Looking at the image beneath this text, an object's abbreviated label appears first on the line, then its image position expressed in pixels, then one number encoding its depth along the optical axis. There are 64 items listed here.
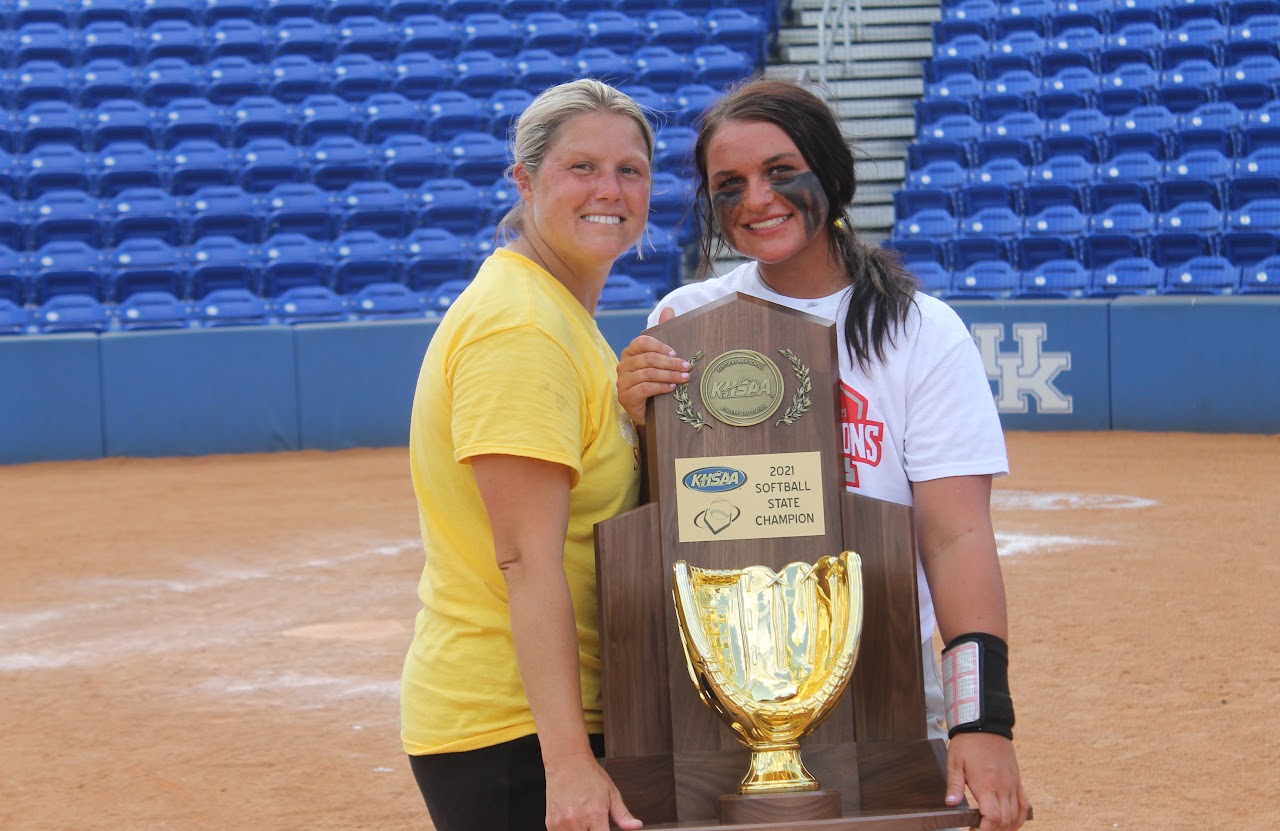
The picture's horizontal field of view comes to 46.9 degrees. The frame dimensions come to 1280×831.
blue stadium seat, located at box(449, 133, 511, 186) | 15.14
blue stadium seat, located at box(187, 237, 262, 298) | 13.63
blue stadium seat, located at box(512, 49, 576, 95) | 16.20
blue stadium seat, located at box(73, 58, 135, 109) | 16.28
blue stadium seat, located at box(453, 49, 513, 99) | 16.25
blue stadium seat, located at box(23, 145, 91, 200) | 14.89
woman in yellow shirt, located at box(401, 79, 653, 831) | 1.85
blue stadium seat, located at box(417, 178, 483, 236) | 14.40
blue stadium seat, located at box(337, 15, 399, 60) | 17.06
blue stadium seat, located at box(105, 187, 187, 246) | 14.29
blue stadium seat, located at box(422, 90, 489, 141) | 15.67
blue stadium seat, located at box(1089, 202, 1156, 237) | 13.12
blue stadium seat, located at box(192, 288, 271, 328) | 12.89
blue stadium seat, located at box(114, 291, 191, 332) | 12.86
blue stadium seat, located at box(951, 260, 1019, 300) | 12.50
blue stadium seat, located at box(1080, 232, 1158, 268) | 12.95
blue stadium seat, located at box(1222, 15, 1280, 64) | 15.00
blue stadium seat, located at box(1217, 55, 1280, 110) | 14.52
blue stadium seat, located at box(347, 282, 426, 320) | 13.13
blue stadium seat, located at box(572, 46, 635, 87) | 16.02
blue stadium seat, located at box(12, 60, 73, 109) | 16.16
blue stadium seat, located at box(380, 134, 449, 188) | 15.03
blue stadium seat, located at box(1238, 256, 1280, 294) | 12.04
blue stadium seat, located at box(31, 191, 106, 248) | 14.27
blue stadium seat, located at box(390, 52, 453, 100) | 16.42
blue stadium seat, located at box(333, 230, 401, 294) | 13.66
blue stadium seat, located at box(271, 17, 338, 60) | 17.03
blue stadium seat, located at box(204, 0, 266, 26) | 17.66
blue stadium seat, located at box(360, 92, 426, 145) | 15.74
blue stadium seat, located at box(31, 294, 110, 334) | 12.93
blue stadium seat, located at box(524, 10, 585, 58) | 16.73
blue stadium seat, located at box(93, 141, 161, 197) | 15.09
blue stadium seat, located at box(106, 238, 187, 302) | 13.69
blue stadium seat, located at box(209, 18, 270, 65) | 16.95
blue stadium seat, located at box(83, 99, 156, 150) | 15.59
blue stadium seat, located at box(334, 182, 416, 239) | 14.42
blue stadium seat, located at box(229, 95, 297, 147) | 15.72
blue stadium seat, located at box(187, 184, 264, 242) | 14.29
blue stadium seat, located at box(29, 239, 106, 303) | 13.55
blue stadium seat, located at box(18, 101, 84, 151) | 15.46
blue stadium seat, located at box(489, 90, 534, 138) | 15.59
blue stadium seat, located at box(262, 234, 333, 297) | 13.60
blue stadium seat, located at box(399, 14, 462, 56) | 17.00
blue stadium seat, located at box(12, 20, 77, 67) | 16.81
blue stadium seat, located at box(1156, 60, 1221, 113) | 14.72
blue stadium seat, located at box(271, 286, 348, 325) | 13.08
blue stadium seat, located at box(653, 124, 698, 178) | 14.77
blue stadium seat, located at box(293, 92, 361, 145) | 15.76
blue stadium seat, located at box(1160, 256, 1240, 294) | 12.25
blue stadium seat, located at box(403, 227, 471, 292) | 13.76
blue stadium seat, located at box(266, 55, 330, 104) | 16.36
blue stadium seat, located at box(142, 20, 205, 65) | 16.94
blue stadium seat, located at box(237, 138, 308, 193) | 15.09
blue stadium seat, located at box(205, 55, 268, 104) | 16.34
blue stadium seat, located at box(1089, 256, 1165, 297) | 12.37
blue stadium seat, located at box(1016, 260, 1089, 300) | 12.44
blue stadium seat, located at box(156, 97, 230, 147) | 15.64
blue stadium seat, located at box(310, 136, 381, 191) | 15.16
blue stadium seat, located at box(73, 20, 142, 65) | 16.89
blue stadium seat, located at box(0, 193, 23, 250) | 14.31
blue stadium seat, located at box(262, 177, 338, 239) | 14.39
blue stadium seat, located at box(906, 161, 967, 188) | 14.25
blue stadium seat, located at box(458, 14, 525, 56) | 16.94
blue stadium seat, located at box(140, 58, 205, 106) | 16.31
